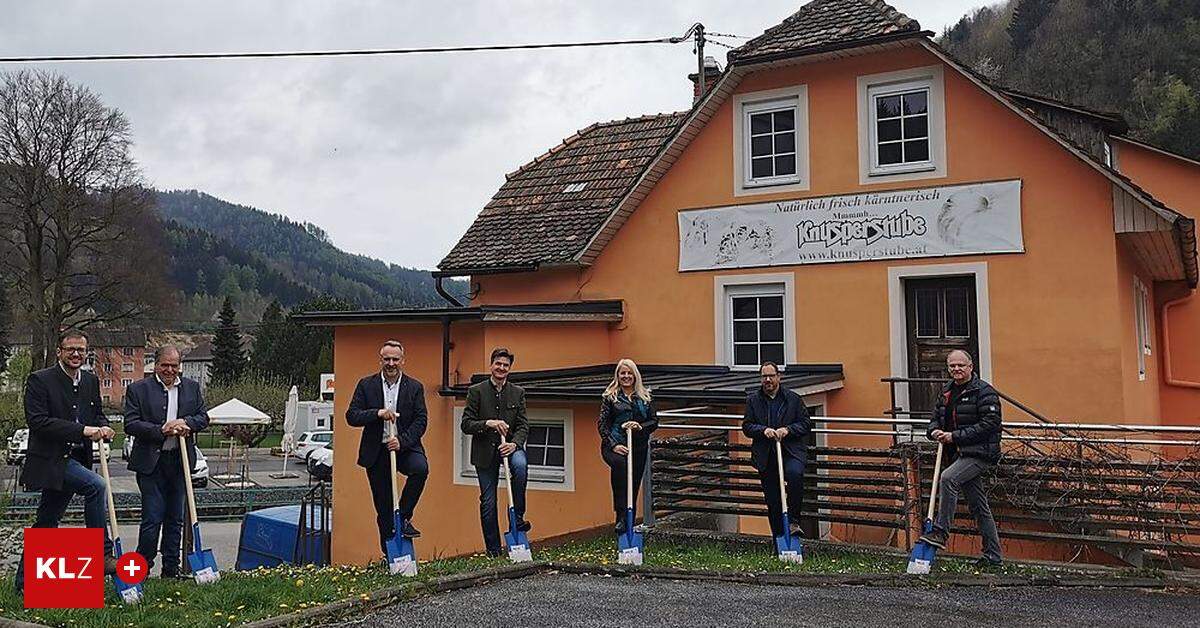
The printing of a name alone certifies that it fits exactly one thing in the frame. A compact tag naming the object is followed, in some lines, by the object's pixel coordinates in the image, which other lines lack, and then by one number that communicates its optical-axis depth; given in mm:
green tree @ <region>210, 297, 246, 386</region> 74375
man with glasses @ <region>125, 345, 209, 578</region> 7496
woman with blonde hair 8906
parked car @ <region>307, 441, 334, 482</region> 29353
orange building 12703
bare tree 32250
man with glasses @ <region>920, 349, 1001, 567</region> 8086
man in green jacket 8844
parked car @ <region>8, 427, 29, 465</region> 24220
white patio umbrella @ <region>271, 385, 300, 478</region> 37062
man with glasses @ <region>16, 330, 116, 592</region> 6992
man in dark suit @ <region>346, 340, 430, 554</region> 8289
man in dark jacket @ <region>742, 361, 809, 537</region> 8812
